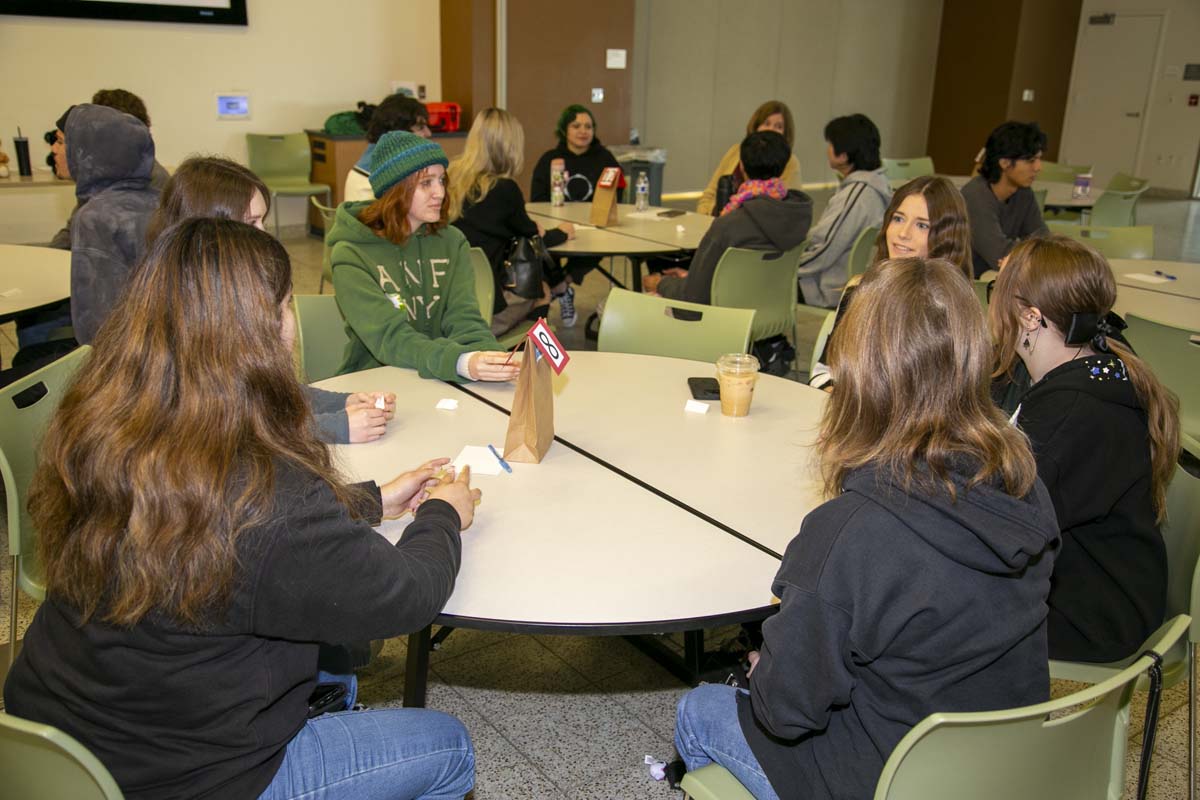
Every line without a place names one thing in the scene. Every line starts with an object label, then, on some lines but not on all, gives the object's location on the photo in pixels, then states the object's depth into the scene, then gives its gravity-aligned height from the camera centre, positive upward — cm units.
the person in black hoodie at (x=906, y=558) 123 -52
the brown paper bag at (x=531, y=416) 191 -56
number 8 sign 191 -42
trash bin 807 -27
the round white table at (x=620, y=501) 149 -68
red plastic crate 771 +4
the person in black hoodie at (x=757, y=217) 395 -34
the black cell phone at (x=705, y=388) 238 -62
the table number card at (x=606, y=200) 489 -36
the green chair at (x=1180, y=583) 179 -79
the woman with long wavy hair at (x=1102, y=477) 177 -59
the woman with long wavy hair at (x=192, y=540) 113 -49
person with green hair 576 -18
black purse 411 -60
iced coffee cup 224 -56
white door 1177 +61
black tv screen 655 +70
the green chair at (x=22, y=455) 185 -66
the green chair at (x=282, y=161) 741 -32
